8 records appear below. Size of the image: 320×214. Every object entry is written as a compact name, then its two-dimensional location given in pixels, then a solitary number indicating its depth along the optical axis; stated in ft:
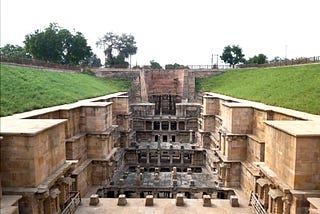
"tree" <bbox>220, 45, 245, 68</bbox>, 170.91
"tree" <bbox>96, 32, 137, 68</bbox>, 193.26
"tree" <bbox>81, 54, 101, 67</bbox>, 239.13
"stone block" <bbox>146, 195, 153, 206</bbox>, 43.82
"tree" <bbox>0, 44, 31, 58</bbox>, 201.81
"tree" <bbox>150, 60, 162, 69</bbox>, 216.54
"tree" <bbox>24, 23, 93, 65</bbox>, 140.77
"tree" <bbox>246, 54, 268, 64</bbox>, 160.86
